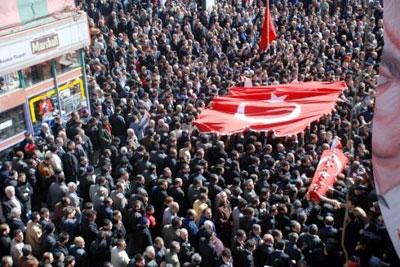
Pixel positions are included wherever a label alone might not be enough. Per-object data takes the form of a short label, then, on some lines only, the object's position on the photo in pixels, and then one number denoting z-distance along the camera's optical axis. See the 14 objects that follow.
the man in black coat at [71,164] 12.00
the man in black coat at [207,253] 9.36
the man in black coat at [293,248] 9.02
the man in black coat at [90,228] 9.71
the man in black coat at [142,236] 9.82
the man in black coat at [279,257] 8.88
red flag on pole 18.28
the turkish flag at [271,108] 11.66
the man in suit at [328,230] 9.36
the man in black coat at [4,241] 9.56
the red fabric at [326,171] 10.33
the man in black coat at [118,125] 14.11
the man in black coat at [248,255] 9.15
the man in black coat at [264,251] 9.20
